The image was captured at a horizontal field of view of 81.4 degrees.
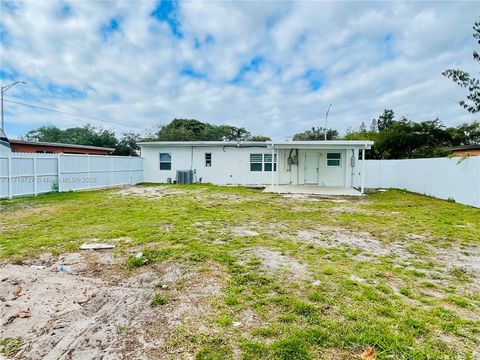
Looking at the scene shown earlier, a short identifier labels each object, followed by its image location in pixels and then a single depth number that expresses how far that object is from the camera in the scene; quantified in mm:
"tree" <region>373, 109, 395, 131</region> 33969
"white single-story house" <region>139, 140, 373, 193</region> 15609
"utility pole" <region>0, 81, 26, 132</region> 20281
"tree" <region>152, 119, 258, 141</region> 32656
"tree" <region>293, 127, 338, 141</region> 32819
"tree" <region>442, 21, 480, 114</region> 14461
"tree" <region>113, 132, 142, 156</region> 32938
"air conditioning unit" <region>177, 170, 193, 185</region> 17234
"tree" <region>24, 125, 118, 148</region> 32938
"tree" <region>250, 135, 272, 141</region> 35338
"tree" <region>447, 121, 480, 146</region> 22391
